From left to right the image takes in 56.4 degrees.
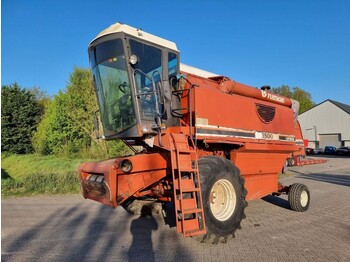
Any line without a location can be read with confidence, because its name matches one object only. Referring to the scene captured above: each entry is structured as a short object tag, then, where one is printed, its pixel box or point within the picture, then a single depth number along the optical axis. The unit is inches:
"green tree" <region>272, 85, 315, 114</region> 2511.1
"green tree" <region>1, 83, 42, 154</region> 1346.0
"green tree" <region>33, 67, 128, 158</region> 939.3
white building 1795.0
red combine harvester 203.0
